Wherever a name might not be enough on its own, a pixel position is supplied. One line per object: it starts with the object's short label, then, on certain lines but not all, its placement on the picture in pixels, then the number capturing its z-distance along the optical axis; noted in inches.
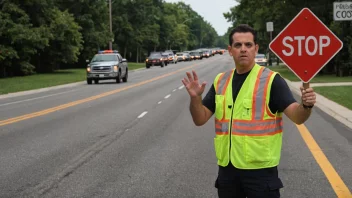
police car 1311.5
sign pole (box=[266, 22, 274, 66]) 1467.8
